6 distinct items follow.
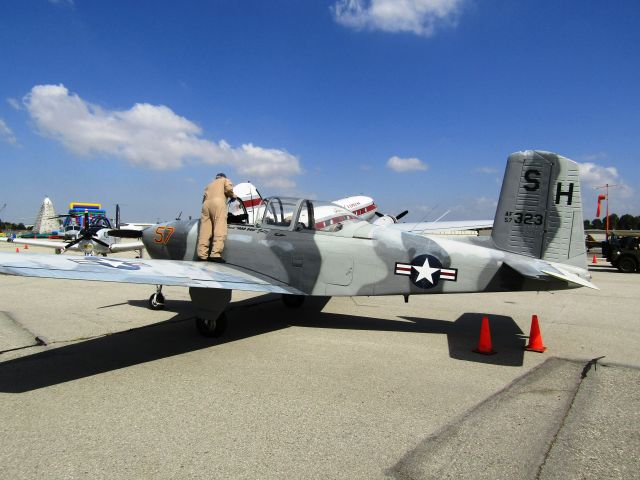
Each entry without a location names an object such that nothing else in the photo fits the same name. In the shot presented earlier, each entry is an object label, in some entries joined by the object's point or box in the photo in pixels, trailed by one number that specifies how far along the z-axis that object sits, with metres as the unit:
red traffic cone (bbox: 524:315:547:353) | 5.65
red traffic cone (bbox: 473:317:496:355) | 5.48
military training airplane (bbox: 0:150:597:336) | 5.62
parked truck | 18.25
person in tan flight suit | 6.60
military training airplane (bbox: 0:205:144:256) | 15.33
